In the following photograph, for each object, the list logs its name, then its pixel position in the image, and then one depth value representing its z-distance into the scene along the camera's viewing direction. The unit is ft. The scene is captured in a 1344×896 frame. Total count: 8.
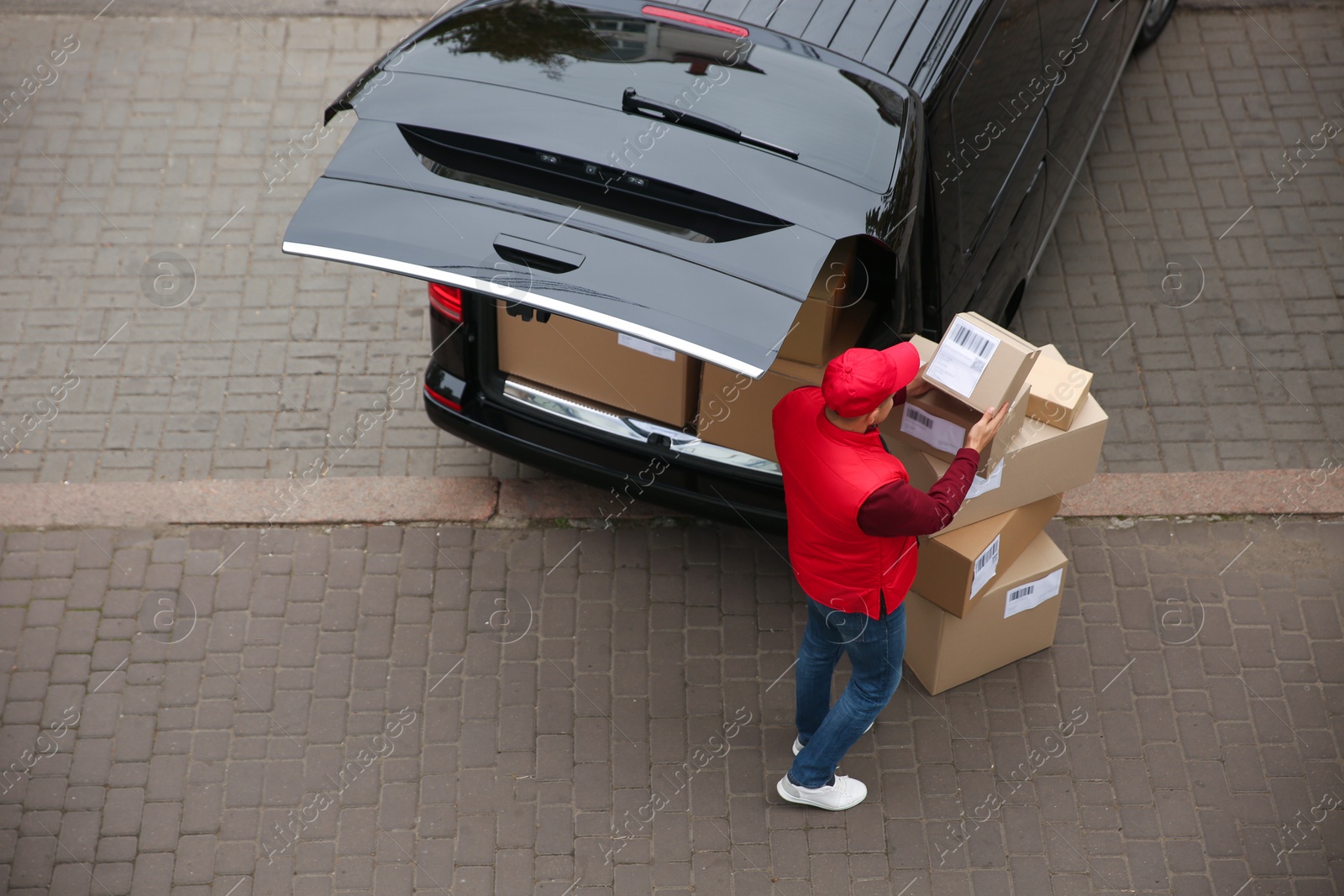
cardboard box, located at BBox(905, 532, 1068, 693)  14.70
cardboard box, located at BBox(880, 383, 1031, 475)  12.77
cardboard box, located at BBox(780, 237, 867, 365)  13.80
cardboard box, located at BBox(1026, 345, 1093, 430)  13.20
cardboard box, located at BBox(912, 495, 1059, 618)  13.64
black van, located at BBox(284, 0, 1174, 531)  11.89
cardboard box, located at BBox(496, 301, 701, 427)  15.03
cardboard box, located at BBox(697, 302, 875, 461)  14.51
